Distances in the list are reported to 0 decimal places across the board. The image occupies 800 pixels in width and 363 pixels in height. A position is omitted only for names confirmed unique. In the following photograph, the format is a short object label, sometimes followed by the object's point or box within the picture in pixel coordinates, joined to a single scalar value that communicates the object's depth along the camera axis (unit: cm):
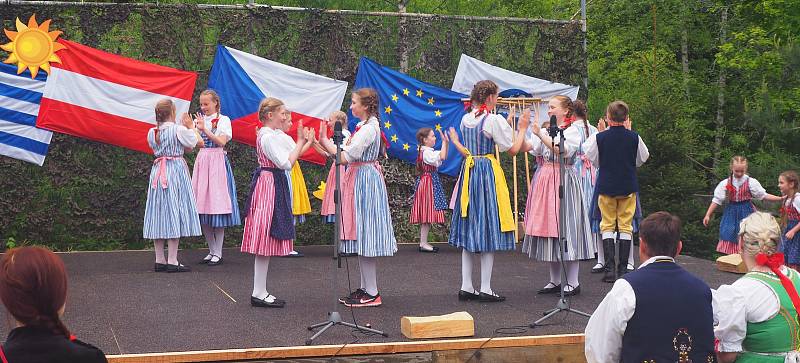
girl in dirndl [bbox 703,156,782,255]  893
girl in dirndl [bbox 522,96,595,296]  688
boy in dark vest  689
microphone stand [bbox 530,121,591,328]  579
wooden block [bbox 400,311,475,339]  527
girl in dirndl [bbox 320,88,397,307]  610
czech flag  949
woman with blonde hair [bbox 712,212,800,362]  343
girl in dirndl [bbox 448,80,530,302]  648
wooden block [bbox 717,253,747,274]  813
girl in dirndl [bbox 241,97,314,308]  606
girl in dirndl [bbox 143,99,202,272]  768
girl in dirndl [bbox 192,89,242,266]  841
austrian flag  890
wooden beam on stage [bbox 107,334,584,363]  479
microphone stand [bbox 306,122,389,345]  538
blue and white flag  872
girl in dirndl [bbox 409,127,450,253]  959
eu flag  1014
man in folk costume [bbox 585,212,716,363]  325
